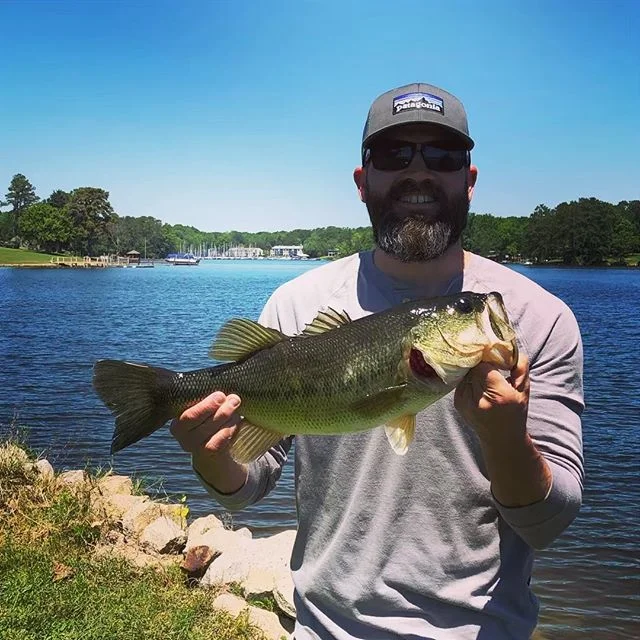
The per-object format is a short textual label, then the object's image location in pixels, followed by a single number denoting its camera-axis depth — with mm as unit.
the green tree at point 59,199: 146125
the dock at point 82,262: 132000
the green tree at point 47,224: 132125
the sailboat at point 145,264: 176862
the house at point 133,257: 173000
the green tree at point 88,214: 132625
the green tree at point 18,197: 149125
